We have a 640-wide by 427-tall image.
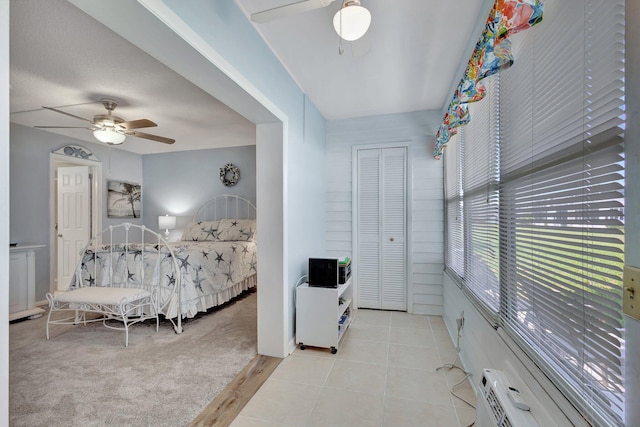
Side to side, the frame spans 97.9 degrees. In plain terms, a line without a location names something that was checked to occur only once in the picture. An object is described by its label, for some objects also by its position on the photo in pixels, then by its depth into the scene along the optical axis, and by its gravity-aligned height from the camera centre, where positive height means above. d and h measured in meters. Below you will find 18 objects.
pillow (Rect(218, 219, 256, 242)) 4.60 -0.23
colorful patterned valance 1.02 +0.74
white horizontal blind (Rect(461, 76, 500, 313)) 1.59 +0.11
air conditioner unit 0.97 -0.71
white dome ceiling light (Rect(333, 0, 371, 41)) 1.38 +0.99
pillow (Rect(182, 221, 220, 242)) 4.73 -0.26
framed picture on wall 5.01 +0.33
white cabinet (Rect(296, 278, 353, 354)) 2.47 -0.91
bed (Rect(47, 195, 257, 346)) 2.73 -0.73
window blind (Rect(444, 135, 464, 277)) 2.54 +0.10
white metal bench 2.86 -0.69
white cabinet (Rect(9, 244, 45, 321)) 3.28 -0.79
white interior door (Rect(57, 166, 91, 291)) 4.52 +0.13
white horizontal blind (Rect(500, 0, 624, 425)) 0.71 +0.05
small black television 2.55 -0.52
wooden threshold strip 1.65 -1.20
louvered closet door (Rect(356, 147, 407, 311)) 3.52 -0.16
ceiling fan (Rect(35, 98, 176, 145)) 3.07 +1.03
